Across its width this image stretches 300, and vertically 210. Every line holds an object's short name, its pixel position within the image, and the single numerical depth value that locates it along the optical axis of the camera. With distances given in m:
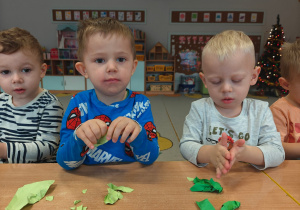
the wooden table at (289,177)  0.61
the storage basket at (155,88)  5.19
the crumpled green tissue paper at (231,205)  0.53
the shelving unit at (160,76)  5.13
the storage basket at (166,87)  5.19
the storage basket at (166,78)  5.16
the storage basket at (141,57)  5.04
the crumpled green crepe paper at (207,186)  0.60
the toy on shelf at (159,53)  5.06
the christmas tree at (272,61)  4.42
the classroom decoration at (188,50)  5.14
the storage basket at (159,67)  5.12
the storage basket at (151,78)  5.16
